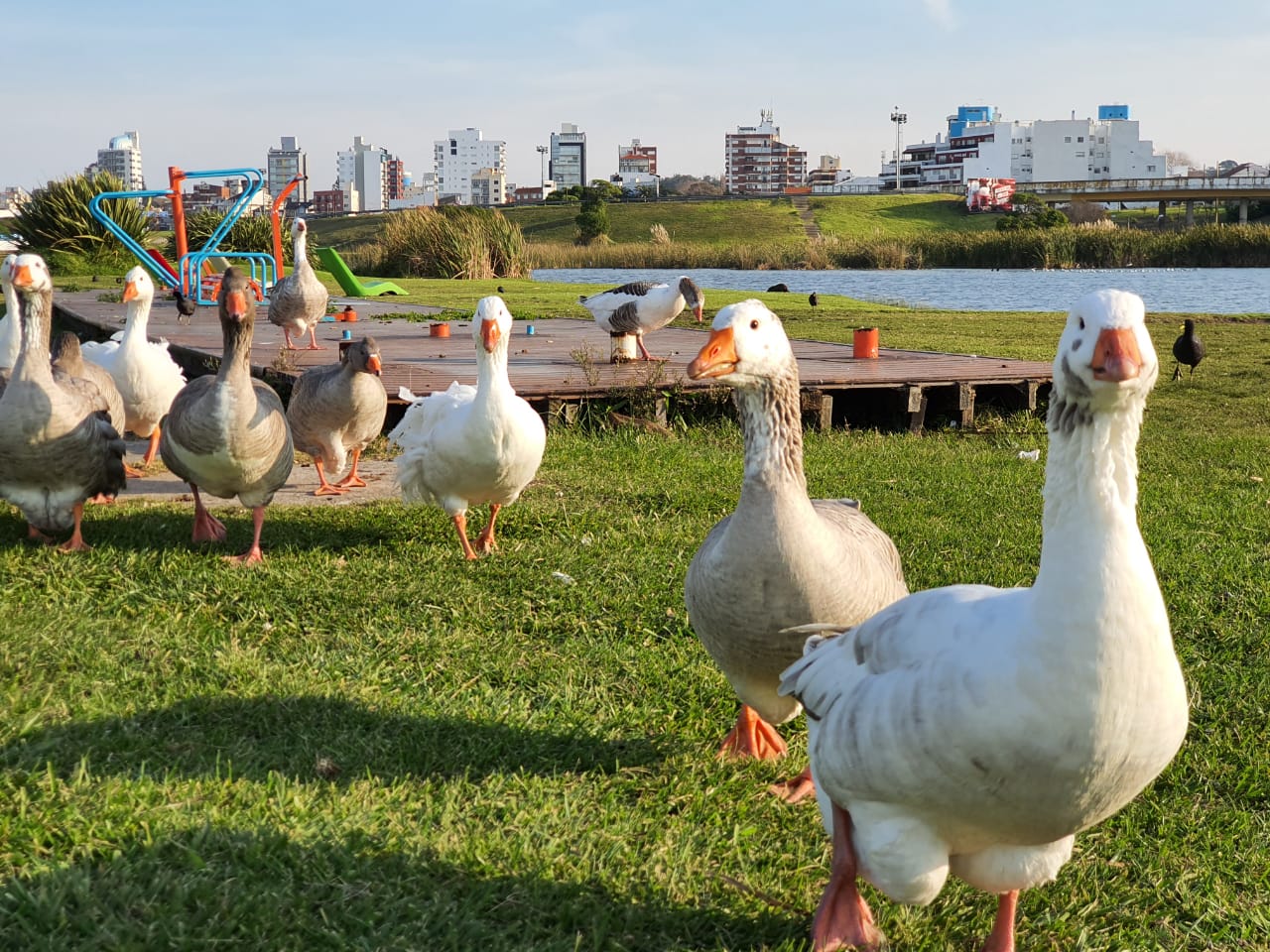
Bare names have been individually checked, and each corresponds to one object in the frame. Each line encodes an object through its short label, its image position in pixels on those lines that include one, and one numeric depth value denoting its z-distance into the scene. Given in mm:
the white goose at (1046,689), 2383
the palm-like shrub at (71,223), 30062
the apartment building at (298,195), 146100
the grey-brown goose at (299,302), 13484
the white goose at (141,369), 8156
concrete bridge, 76250
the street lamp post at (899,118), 130125
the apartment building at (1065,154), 158125
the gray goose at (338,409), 7531
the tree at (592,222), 65569
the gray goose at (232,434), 6121
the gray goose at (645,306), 12297
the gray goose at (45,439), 5887
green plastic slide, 23938
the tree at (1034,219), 58594
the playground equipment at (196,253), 20031
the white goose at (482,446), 6234
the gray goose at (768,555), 3664
